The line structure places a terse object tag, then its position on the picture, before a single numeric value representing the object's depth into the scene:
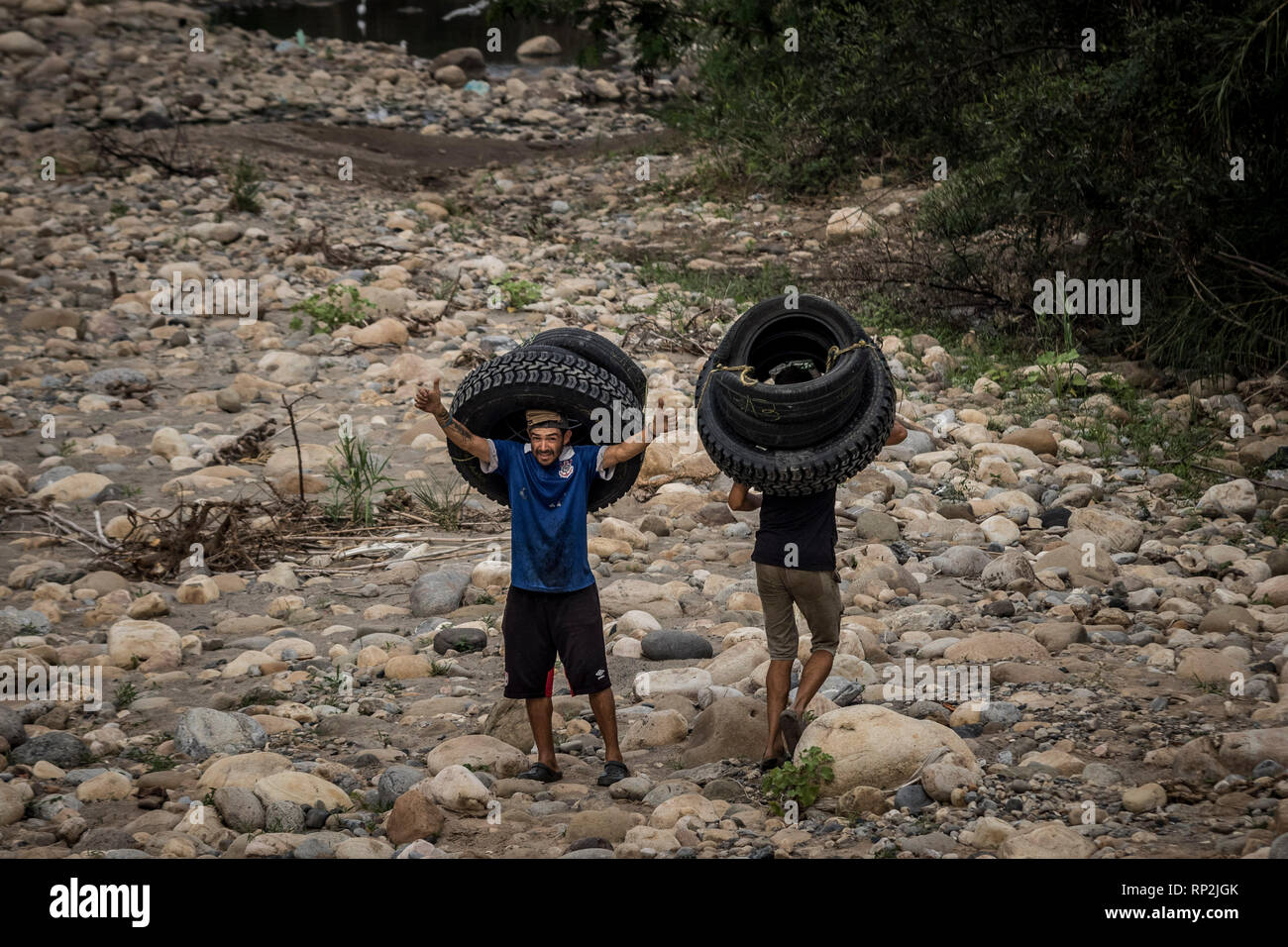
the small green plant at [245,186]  14.47
